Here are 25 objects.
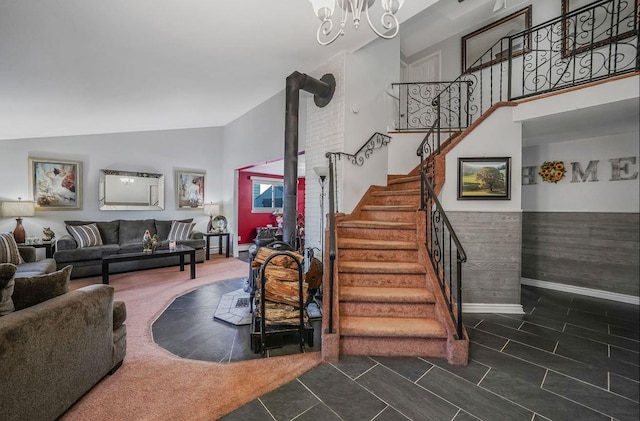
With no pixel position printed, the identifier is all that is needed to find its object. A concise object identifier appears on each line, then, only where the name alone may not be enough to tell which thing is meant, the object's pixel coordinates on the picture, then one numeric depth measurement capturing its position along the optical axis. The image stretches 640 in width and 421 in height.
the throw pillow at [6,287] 1.36
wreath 4.06
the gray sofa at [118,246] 4.56
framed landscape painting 3.14
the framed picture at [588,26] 3.51
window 8.22
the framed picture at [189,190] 6.54
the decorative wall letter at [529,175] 4.38
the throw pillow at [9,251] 3.64
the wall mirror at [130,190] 5.62
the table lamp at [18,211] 4.40
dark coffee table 4.03
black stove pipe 3.59
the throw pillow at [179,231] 5.90
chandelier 1.88
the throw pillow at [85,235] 4.84
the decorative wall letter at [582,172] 3.80
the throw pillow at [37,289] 1.51
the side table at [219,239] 6.44
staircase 2.21
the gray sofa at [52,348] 1.24
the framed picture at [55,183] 4.92
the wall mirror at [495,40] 4.40
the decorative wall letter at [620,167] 3.48
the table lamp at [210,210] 6.80
